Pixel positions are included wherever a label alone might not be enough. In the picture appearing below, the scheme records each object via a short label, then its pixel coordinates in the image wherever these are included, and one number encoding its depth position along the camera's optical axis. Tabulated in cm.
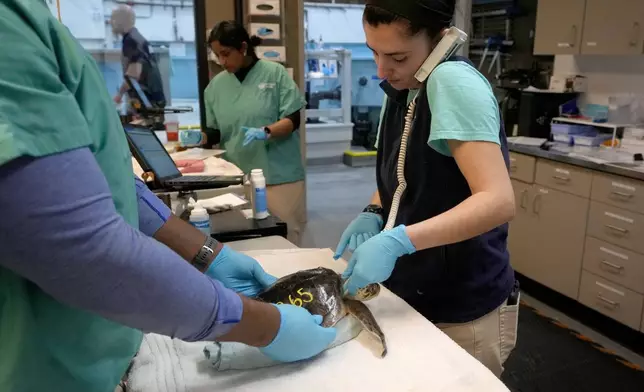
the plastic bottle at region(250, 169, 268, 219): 194
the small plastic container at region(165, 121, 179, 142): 348
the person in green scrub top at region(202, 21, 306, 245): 302
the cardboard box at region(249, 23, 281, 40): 391
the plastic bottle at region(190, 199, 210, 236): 170
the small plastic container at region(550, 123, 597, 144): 315
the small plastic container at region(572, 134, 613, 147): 307
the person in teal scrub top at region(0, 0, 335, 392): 52
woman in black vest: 103
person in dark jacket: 412
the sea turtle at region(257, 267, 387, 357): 109
